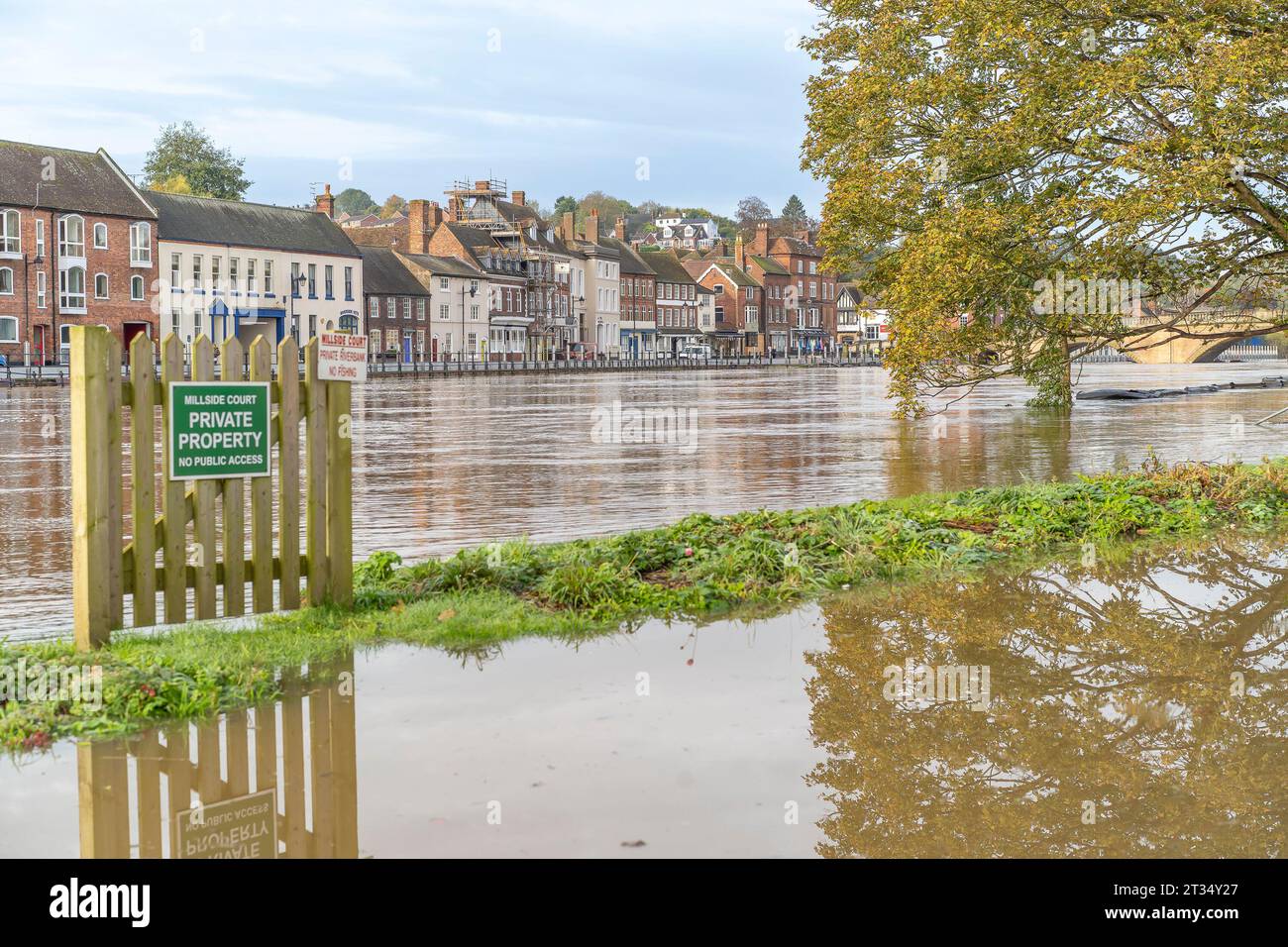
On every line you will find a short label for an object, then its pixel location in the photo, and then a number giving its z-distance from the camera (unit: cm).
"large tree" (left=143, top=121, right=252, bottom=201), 11338
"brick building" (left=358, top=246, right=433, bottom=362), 9569
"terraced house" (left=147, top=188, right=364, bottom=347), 8056
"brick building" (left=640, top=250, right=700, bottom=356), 13600
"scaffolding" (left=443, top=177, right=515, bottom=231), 11119
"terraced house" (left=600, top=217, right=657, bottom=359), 13038
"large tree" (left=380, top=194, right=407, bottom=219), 17684
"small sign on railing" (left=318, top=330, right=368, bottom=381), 843
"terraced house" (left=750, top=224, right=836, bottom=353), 15738
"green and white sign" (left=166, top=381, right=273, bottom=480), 778
